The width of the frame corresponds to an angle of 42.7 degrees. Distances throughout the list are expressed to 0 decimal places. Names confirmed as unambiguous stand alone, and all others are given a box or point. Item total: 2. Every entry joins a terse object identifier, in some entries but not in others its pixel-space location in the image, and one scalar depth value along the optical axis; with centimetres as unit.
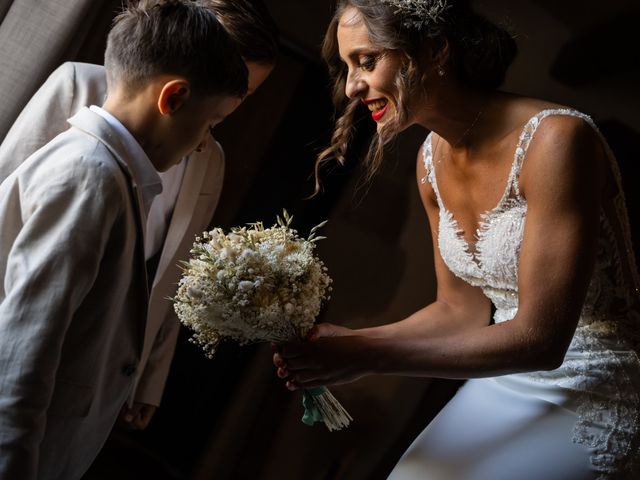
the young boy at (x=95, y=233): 155
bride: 191
